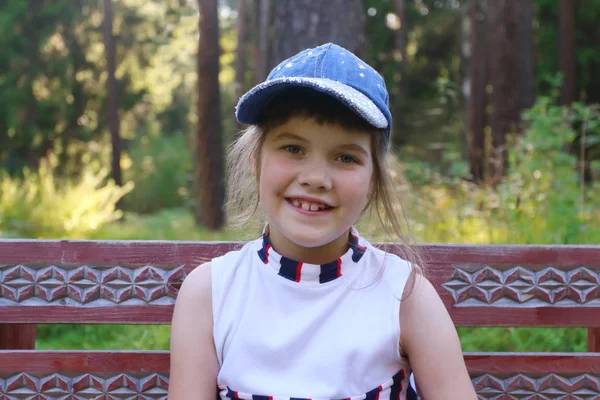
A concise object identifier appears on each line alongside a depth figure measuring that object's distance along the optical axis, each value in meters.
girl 1.90
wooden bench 2.42
